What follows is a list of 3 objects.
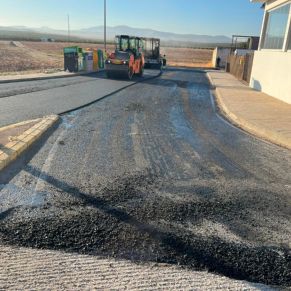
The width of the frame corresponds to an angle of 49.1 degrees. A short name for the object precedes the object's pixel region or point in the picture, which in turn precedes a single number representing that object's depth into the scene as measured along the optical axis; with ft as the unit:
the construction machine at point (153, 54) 106.32
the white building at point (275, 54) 44.91
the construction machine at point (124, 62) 65.87
